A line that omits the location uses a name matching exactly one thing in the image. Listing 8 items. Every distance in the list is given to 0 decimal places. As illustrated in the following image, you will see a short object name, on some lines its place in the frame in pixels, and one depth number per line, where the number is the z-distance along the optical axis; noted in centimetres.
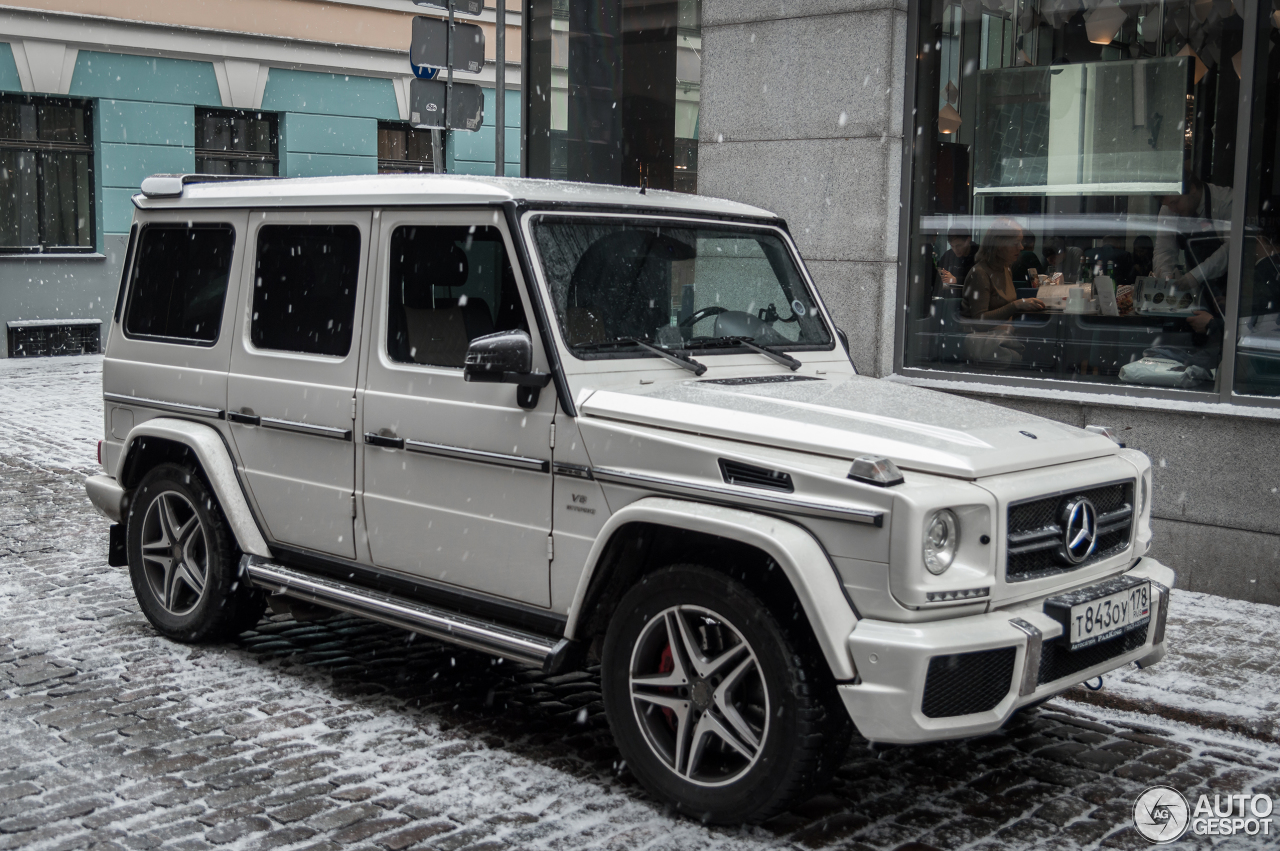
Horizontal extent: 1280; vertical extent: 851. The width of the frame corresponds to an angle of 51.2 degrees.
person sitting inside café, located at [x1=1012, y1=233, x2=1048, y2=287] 866
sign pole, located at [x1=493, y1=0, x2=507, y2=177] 1035
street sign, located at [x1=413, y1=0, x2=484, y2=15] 1057
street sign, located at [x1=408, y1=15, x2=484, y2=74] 1023
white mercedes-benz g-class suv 391
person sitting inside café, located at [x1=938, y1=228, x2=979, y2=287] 895
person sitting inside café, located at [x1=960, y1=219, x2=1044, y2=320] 877
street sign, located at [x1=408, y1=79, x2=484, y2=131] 1036
